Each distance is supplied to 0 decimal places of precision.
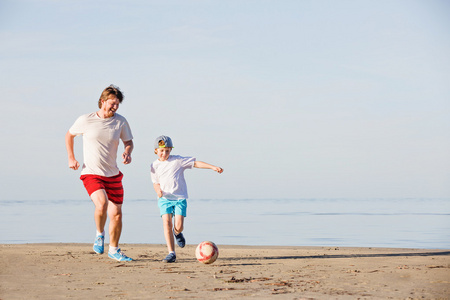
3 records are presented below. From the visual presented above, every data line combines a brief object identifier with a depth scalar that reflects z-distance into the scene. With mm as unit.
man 7668
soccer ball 7660
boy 8367
